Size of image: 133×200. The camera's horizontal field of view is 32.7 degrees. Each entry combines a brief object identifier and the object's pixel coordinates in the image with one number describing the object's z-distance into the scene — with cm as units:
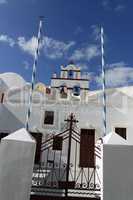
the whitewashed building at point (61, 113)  1497
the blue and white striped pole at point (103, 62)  848
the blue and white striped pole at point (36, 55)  849
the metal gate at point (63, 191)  591
